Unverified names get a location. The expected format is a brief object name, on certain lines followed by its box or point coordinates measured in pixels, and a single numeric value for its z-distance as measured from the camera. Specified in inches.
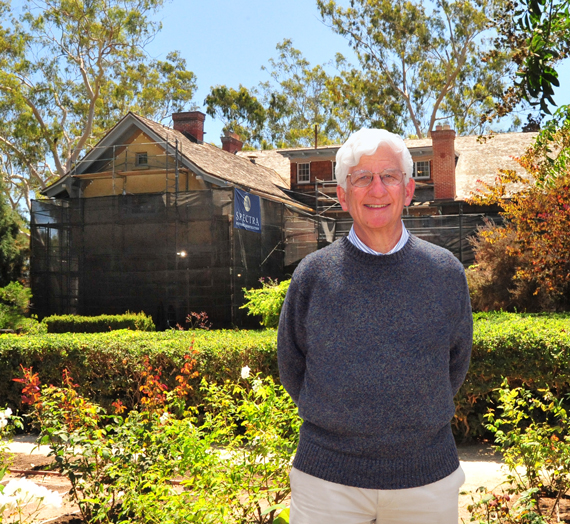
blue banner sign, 762.7
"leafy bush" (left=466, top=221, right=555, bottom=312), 478.0
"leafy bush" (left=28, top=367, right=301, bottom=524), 143.3
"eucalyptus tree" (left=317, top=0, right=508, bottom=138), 1498.5
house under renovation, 765.3
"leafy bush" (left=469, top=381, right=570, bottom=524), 143.1
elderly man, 89.9
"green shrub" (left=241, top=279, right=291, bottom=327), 483.5
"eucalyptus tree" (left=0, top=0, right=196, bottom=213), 1274.6
